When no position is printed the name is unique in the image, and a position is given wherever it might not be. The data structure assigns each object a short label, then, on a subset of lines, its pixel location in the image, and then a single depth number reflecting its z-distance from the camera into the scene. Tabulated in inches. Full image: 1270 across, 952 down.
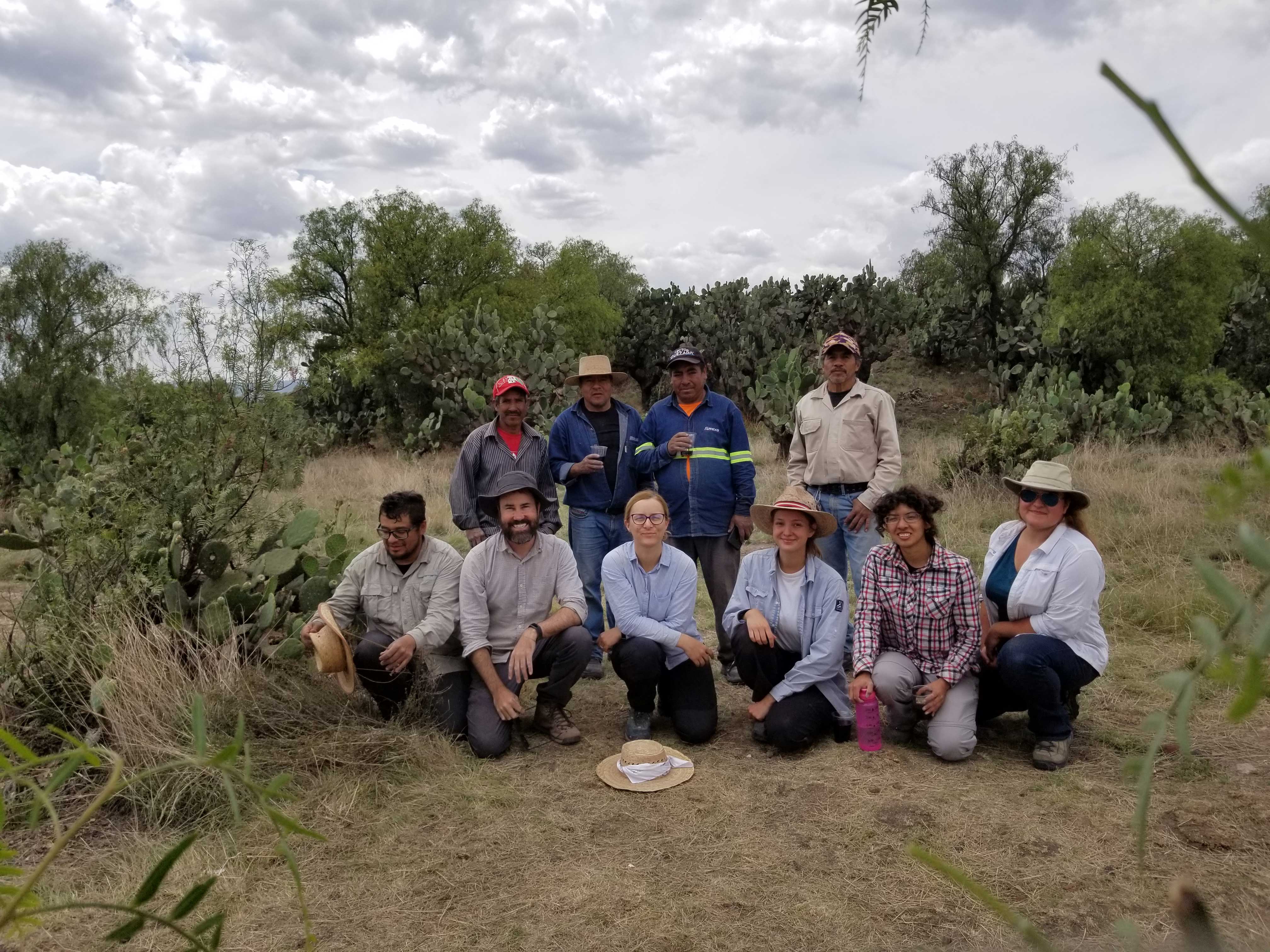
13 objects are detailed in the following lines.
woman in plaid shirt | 163.9
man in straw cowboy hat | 220.4
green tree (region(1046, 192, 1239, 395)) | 537.6
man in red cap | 213.6
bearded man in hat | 176.1
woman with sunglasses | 158.1
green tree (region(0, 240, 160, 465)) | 466.9
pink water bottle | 163.8
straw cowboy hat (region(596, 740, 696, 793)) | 157.1
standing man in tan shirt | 202.8
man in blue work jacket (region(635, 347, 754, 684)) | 211.9
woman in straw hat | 172.1
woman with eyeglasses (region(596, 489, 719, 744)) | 178.1
